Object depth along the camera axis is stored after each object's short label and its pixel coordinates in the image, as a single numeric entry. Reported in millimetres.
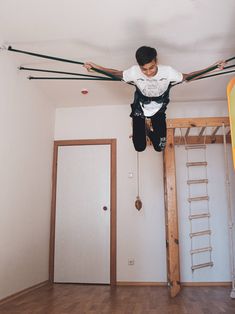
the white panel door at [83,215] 3733
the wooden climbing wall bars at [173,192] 3020
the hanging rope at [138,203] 3718
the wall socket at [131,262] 3684
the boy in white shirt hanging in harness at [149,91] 2199
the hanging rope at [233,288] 2853
